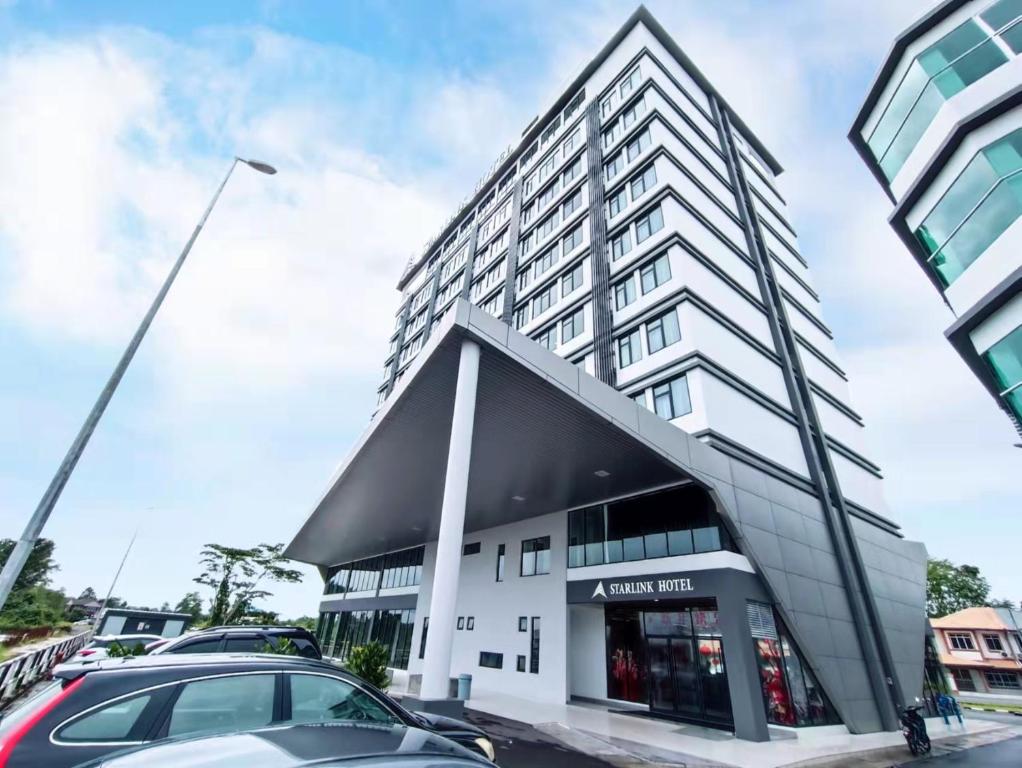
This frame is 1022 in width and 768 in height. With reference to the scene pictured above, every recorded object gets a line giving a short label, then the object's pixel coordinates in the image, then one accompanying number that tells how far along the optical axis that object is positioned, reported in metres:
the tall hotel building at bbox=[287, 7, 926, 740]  13.39
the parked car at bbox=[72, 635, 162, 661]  13.08
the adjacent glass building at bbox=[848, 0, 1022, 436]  11.41
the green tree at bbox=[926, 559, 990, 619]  59.53
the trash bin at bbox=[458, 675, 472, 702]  14.23
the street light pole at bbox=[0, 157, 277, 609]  5.95
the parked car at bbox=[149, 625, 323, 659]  8.66
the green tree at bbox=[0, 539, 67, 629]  35.34
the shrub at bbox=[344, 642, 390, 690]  11.52
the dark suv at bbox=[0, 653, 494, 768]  3.06
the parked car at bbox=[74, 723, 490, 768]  1.98
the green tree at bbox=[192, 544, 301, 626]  39.69
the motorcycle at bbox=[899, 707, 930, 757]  12.45
